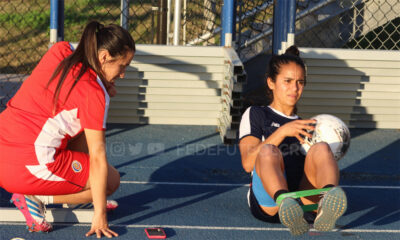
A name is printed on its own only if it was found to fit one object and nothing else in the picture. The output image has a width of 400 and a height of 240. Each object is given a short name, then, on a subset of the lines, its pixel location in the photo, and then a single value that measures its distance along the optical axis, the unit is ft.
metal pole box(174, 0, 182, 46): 52.90
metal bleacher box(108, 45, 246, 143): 41.63
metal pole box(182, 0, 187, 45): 56.08
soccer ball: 24.79
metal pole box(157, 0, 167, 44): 55.06
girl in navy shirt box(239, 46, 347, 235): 22.81
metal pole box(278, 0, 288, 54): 42.64
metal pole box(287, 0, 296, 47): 42.37
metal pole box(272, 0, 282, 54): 43.50
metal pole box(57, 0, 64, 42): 40.75
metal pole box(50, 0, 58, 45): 40.29
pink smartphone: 23.13
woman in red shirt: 21.65
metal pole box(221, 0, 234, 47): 40.96
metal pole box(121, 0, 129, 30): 51.76
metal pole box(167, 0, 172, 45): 56.11
